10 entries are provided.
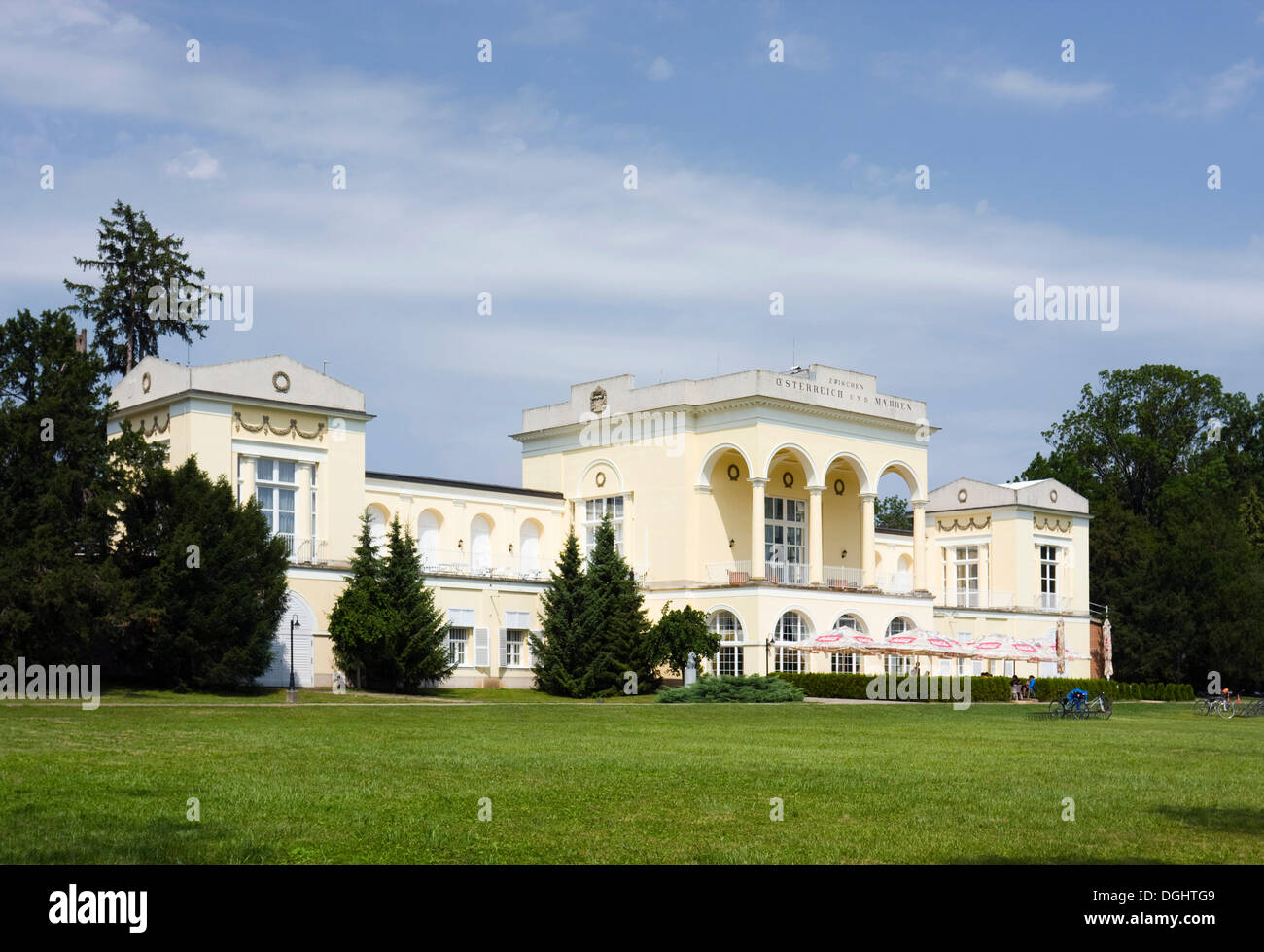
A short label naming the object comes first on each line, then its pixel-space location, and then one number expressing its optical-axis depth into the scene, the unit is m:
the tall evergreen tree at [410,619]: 45.19
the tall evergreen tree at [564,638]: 48.94
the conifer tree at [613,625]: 49.19
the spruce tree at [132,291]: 58.91
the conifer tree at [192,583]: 38.50
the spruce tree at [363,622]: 44.31
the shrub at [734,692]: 43.75
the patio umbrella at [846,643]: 49.97
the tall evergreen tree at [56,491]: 34.34
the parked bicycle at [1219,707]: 42.06
